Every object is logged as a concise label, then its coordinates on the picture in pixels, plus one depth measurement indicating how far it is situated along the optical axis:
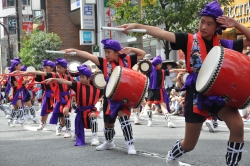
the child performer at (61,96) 10.43
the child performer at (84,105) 8.98
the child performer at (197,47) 5.11
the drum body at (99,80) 8.37
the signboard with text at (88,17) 39.59
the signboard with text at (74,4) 44.50
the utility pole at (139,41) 30.56
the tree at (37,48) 37.91
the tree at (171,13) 19.47
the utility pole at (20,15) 33.83
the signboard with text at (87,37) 40.25
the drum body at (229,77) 4.80
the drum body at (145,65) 12.95
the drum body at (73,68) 10.82
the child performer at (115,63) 7.52
